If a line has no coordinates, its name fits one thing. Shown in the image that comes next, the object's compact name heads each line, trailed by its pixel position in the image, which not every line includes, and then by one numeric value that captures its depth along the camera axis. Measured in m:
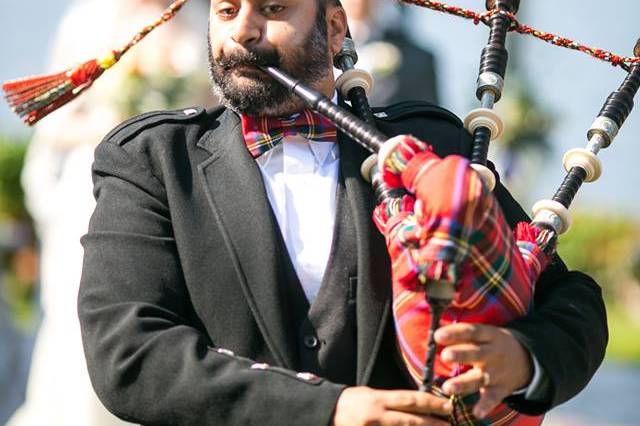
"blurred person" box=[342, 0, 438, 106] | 11.37
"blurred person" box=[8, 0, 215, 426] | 9.30
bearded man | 4.82
